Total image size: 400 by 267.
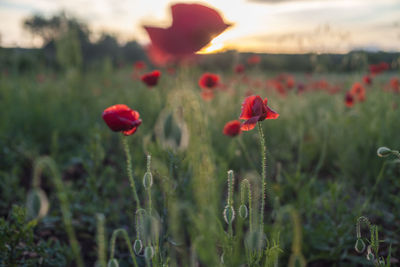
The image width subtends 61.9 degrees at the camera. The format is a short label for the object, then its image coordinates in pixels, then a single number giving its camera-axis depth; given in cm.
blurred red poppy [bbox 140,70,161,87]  173
